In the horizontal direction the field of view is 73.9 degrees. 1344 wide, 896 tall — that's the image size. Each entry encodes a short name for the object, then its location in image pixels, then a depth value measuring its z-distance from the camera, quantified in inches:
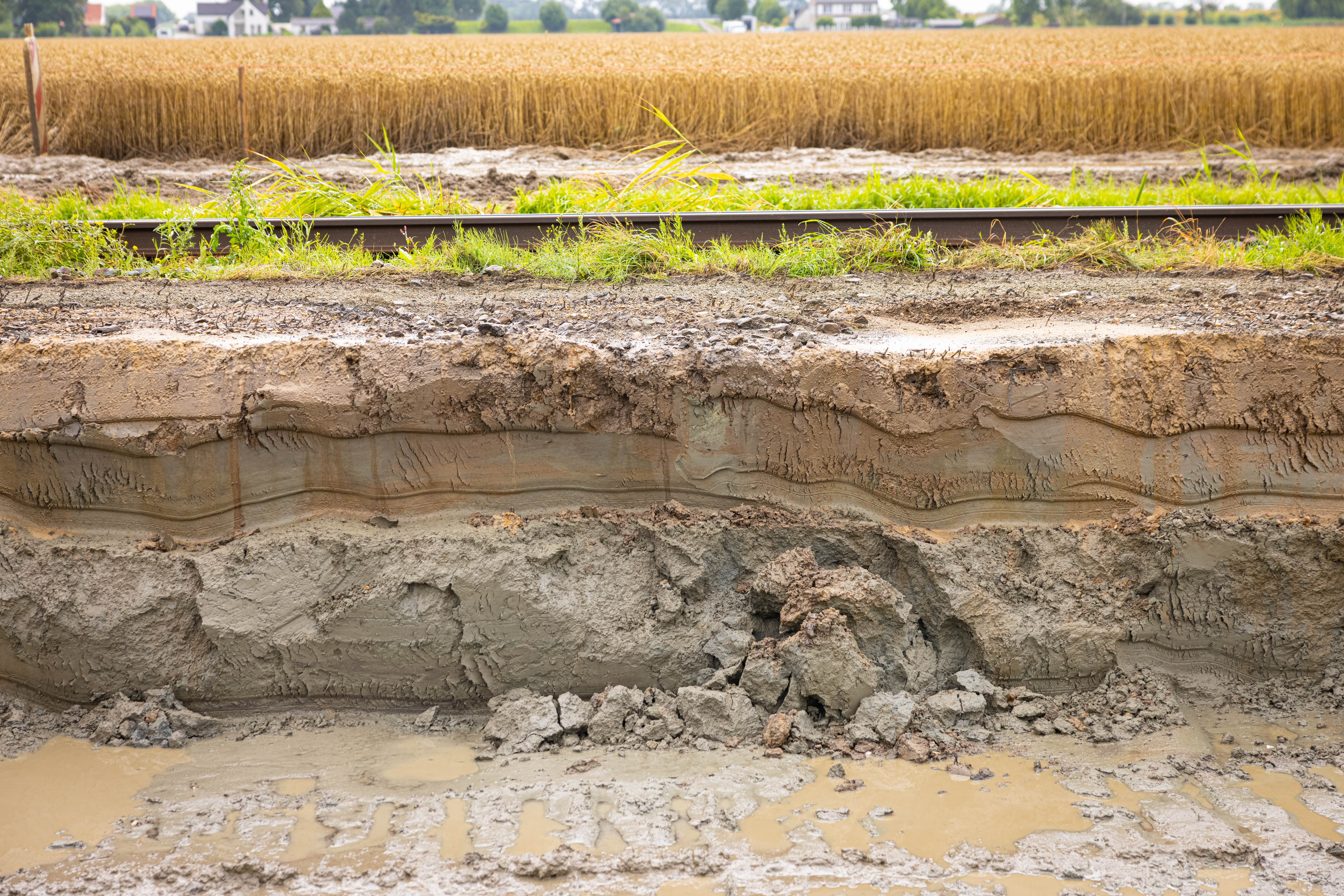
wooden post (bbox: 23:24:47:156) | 391.5
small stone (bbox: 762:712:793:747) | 117.4
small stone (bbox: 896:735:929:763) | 115.7
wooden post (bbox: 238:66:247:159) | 405.4
